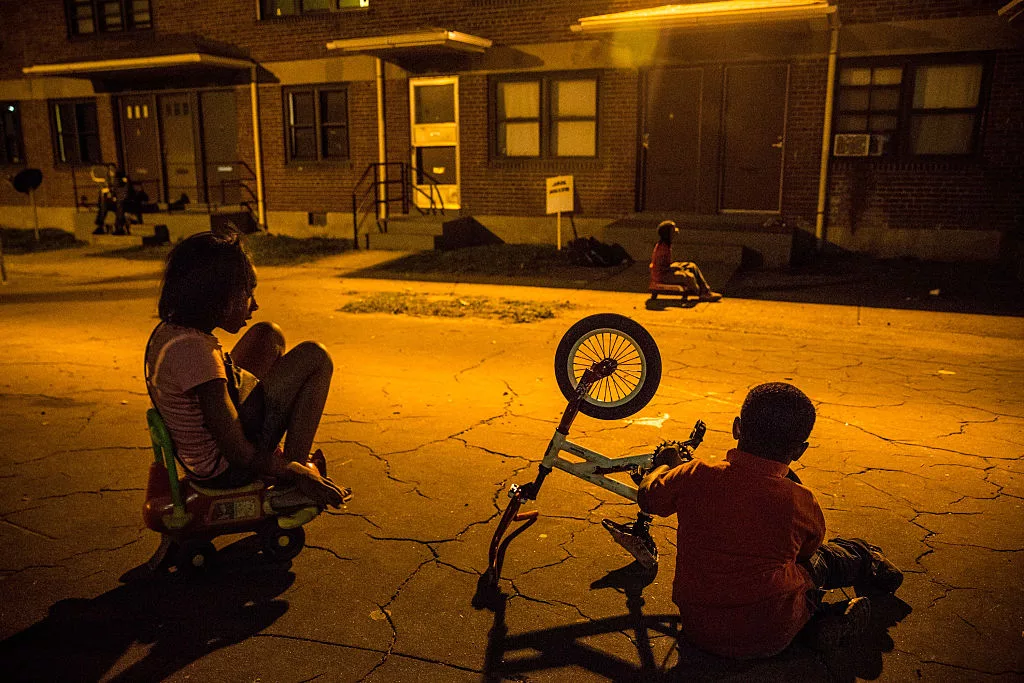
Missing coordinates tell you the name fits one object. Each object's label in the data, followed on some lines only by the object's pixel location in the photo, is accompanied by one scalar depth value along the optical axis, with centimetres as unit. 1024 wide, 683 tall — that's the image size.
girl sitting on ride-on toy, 326
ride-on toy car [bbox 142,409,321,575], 341
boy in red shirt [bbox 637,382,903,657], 268
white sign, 1435
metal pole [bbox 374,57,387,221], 1731
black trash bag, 1369
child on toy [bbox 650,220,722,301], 1044
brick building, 1325
